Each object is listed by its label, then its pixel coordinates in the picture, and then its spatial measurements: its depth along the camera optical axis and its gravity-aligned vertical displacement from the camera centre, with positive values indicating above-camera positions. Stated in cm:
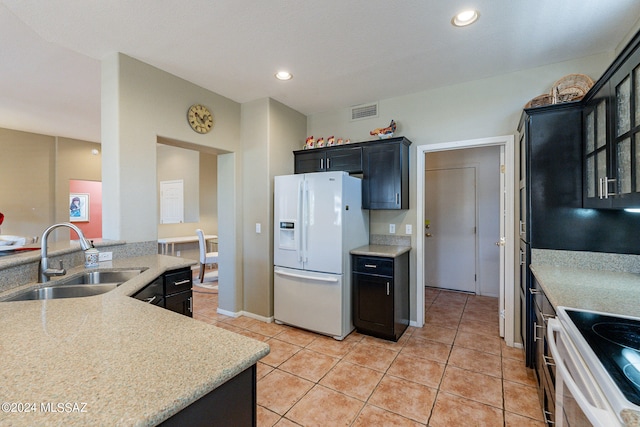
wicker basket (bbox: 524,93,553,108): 235 +93
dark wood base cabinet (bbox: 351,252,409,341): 285 -87
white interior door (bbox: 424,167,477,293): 444 -28
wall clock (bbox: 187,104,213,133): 303 +104
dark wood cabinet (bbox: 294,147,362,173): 336 +65
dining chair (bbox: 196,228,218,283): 504 -80
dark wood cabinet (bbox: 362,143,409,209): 312 +39
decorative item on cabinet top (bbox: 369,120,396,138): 323 +93
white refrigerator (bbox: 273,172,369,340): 292 -37
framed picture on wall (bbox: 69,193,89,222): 557 +13
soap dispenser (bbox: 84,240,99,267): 208 -32
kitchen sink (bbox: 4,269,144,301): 166 -47
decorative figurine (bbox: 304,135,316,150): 371 +91
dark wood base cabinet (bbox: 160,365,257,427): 75 -57
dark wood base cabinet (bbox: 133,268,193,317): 200 -59
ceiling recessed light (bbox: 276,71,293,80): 279 +137
